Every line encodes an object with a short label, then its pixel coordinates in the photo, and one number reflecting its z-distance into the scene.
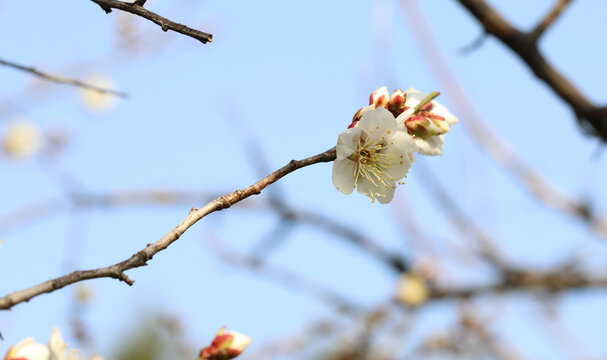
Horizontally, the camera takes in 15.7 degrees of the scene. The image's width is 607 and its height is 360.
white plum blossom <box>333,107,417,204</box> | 0.59
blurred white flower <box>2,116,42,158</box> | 3.77
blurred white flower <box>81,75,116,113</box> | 3.90
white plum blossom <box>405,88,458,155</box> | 0.60
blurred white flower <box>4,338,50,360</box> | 0.57
